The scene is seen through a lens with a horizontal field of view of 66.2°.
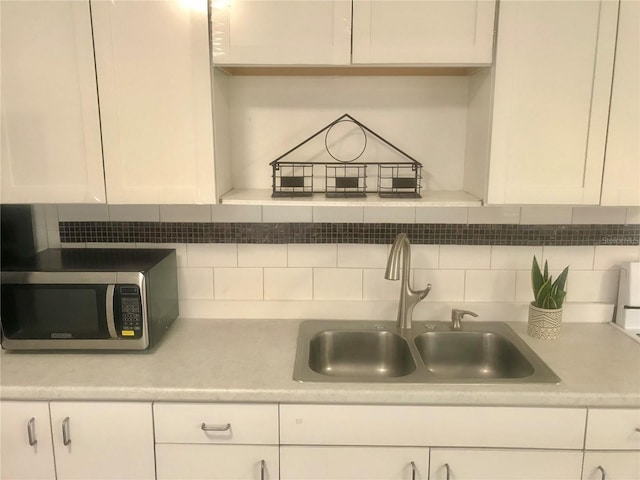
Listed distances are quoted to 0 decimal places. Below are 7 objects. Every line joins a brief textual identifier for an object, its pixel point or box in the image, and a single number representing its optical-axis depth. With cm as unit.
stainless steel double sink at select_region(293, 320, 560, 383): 183
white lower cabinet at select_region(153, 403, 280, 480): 147
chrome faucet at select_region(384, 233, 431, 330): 175
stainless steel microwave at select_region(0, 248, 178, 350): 162
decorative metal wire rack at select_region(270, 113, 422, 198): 176
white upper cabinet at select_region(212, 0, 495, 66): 150
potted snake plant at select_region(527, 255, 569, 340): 178
